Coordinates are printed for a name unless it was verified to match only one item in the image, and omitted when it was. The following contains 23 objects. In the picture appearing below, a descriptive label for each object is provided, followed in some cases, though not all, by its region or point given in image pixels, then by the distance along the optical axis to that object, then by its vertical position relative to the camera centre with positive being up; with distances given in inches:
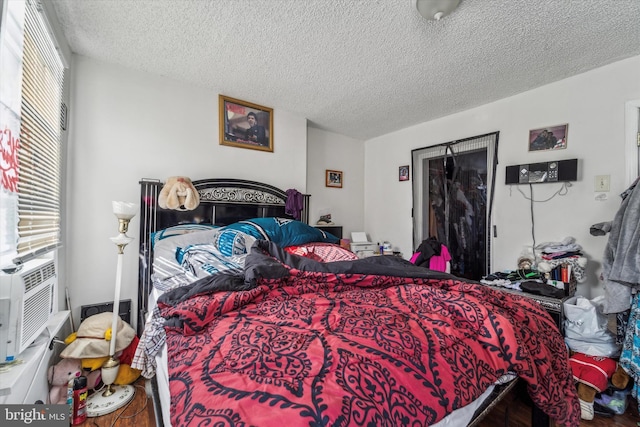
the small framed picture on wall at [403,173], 149.8 +24.3
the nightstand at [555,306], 76.7 -26.6
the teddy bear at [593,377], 66.2 -41.5
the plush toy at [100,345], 69.8 -35.9
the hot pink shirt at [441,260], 112.0 -19.2
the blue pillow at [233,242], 77.1 -8.6
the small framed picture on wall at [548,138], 95.6 +29.3
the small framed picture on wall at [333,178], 158.2 +22.1
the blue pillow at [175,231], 90.4 -6.0
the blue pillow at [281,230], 96.7 -6.3
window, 43.6 +16.1
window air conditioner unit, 42.3 -16.5
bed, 25.2 -16.7
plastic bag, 72.4 -32.2
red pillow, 90.6 -13.3
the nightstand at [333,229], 147.6 -8.2
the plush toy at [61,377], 65.2 -40.7
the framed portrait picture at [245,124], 112.3 +40.2
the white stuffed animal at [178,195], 90.6 +6.8
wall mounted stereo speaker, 91.7 +16.4
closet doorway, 119.0 +8.8
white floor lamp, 68.0 -40.9
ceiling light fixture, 60.2 +48.7
